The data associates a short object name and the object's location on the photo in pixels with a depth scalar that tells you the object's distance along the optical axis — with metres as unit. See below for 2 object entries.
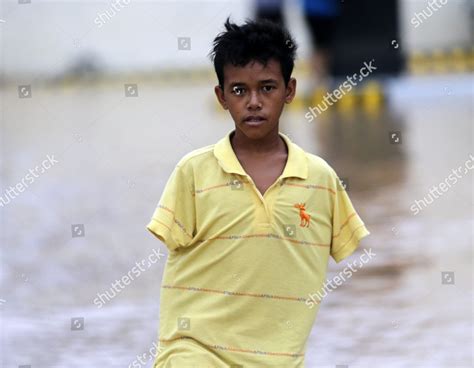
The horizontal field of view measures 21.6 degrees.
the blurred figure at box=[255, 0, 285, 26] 22.20
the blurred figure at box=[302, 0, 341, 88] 23.55
